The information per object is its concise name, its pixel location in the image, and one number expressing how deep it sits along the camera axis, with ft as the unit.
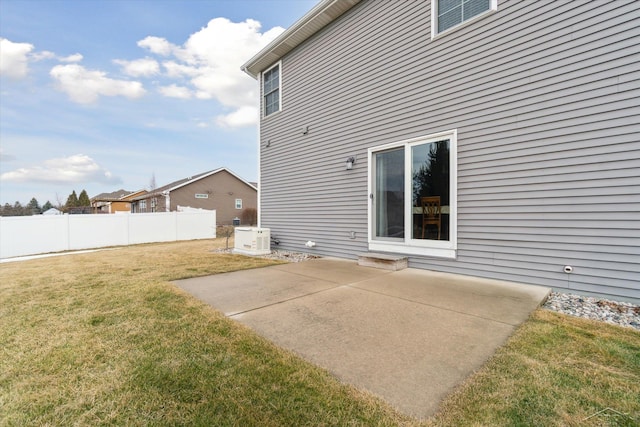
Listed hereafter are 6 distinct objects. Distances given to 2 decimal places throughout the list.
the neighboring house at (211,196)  80.33
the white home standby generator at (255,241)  24.49
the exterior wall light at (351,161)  19.72
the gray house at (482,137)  10.50
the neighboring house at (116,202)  116.55
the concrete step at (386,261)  16.07
